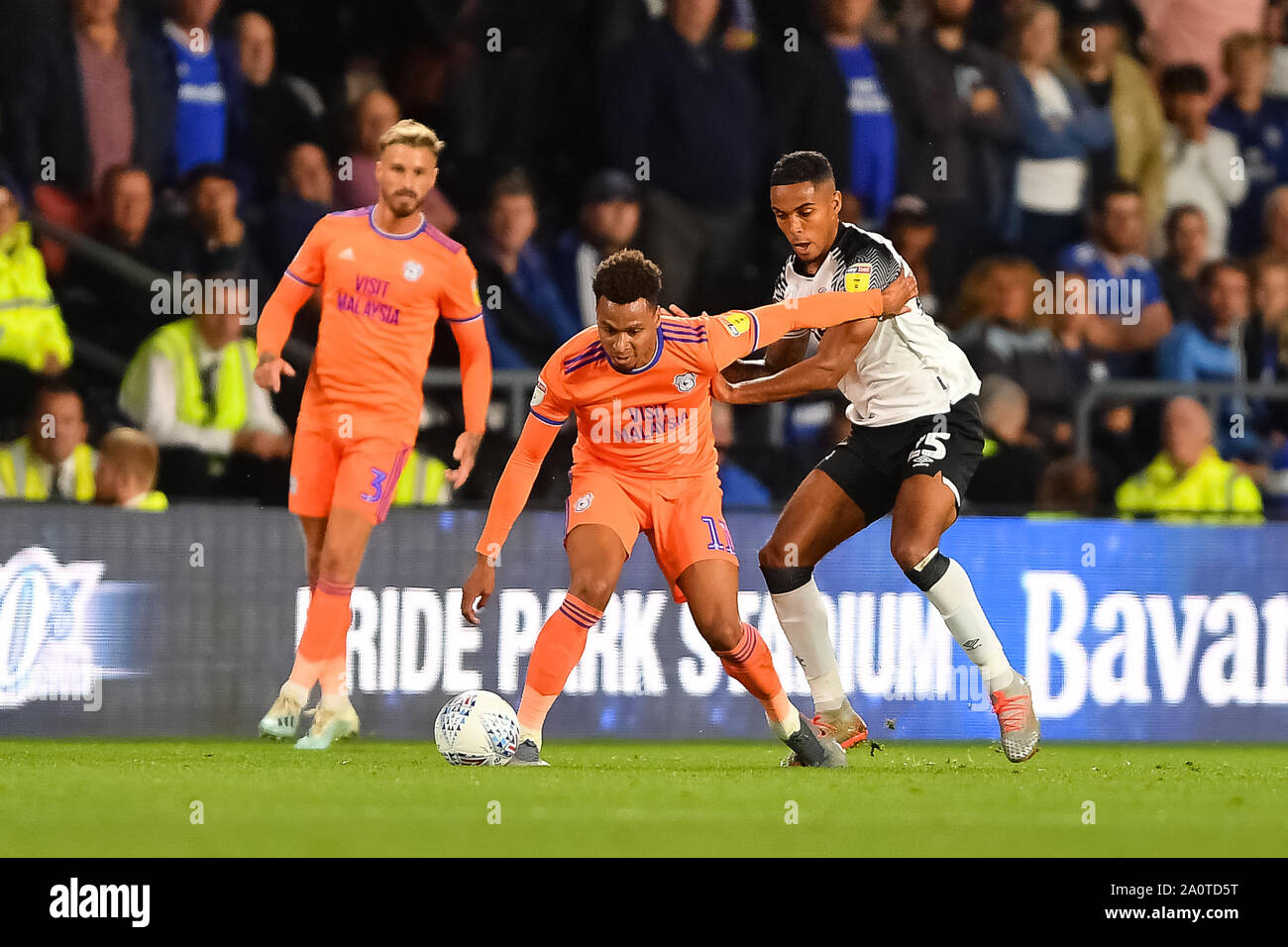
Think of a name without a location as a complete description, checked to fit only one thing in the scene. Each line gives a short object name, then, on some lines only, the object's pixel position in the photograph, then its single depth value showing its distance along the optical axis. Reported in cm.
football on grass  676
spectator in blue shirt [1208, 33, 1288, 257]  1121
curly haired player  675
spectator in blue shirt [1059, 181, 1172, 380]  1071
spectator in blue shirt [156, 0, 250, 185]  995
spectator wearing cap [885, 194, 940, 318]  1027
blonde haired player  800
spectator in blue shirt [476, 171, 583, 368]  1002
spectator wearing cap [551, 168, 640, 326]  1004
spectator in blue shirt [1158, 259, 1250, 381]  1062
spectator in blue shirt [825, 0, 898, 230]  1049
